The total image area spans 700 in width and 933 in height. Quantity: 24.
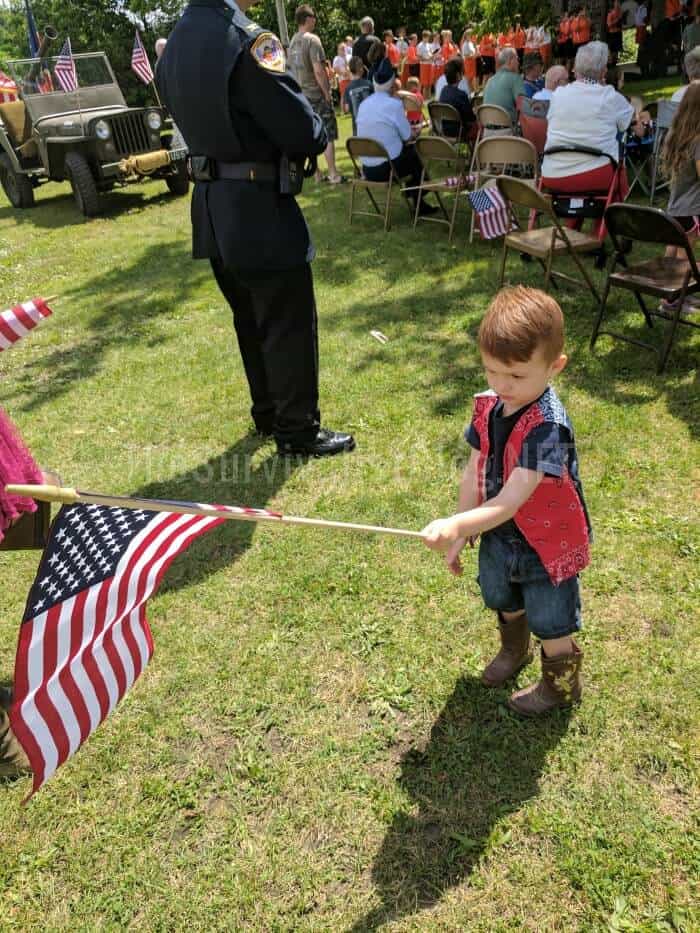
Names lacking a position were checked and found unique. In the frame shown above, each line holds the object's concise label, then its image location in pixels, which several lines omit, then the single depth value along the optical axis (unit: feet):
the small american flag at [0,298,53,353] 6.59
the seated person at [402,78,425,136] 29.39
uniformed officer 9.30
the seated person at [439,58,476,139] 30.60
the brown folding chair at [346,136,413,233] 23.39
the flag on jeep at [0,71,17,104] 36.52
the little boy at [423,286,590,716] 5.51
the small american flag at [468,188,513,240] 19.90
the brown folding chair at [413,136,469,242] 22.71
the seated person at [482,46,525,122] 27.07
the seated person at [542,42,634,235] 17.62
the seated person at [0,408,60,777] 6.05
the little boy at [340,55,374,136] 27.96
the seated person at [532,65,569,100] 24.25
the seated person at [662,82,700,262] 13.71
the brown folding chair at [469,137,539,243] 19.95
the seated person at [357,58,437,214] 23.93
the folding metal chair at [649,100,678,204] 21.88
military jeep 32.37
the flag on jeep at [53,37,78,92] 34.02
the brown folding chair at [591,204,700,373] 12.42
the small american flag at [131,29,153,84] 40.37
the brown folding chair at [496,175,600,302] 15.46
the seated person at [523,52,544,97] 29.73
